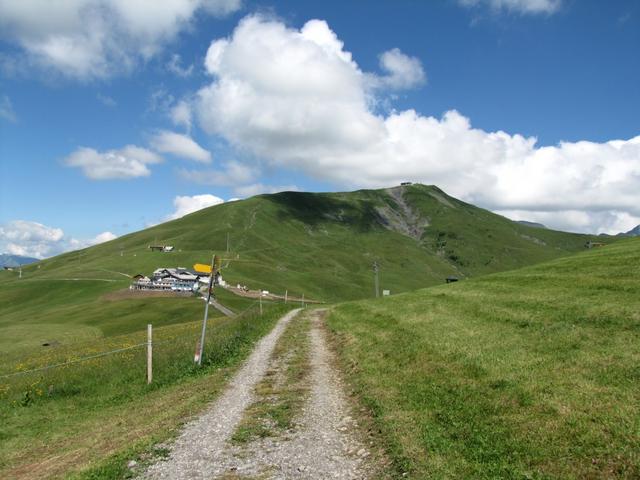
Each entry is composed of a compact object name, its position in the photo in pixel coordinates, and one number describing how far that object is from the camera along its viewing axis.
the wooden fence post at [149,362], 23.94
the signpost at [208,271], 25.78
